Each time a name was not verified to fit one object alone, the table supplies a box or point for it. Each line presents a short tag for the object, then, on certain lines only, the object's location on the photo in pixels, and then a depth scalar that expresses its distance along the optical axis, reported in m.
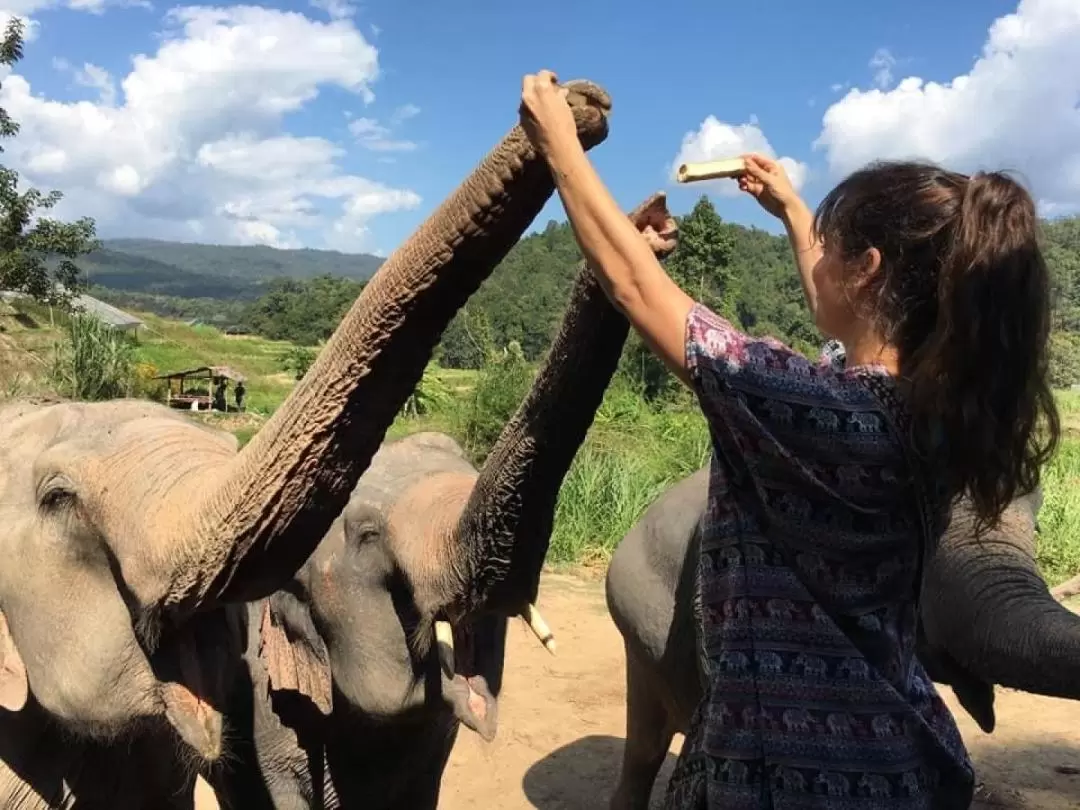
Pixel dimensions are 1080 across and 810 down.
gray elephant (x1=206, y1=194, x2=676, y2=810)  2.12
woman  1.54
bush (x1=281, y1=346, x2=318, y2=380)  28.85
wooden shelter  35.66
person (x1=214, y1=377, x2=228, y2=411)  37.41
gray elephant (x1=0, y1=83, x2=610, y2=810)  1.72
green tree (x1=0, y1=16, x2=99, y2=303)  23.91
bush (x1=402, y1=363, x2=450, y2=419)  16.50
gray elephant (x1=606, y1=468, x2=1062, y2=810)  2.28
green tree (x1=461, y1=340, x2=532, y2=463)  14.05
